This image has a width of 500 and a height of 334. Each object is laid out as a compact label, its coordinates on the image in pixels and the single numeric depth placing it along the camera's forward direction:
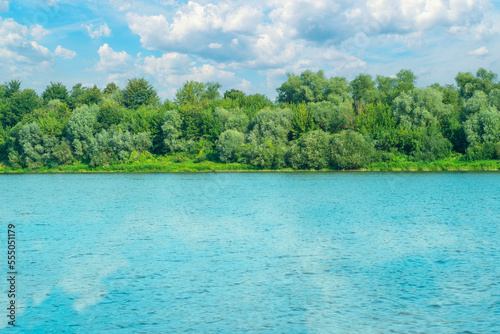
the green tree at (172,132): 99.56
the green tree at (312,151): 84.88
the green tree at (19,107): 118.56
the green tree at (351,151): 83.12
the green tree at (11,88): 145.50
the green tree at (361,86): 115.12
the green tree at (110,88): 148.95
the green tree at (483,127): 78.19
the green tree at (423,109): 85.69
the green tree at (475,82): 99.56
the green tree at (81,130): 100.38
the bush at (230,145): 91.19
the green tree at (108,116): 106.23
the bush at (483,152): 77.06
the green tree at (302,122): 91.62
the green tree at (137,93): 134.00
